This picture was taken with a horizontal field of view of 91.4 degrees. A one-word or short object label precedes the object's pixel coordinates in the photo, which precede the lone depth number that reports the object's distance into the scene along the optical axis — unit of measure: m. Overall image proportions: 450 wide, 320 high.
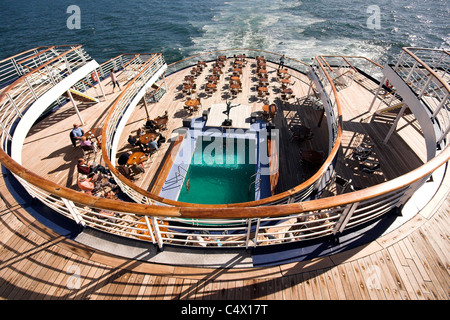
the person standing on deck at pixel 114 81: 13.54
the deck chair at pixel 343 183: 7.55
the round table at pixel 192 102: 13.60
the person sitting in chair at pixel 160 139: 11.19
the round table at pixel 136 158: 9.36
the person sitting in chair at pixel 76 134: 9.25
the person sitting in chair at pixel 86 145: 9.05
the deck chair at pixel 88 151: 9.14
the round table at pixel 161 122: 11.90
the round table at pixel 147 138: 10.54
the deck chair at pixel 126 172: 9.09
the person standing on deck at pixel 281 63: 18.85
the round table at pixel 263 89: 15.41
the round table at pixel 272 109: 13.01
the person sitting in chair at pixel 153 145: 10.31
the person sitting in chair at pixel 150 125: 11.58
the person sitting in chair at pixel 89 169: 7.70
